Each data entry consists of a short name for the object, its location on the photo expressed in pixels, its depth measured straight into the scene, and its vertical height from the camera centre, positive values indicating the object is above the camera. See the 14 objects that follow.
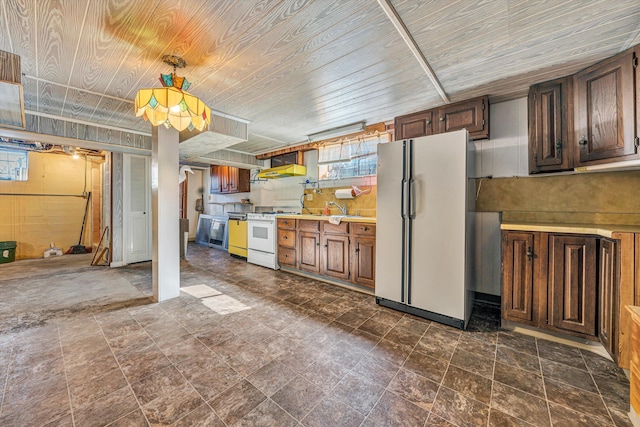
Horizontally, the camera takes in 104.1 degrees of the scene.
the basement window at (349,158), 3.91 +0.91
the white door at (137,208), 4.72 +0.07
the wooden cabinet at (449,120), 2.63 +1.06
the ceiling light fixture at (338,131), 3.69 +1.28
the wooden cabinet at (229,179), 6.29 +0.87
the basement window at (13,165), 4.86 +0.94
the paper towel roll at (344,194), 3.93 +0.30
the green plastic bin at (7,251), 4.74 -0.77
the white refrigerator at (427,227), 2.28 -0.14
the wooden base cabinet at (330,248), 3.13 -0.52
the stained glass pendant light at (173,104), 1.87 +0.84
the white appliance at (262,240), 4.33 -0.50
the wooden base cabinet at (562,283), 1.76 -0.56
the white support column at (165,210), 2.92 +0.02
